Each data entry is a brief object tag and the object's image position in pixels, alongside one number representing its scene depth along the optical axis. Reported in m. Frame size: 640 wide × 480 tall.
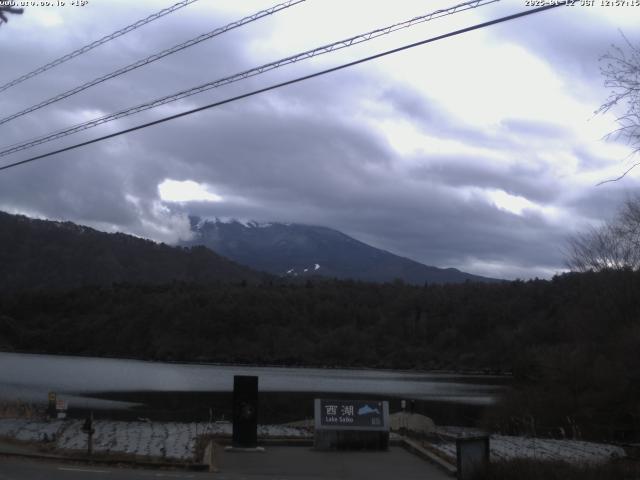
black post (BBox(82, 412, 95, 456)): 21.53
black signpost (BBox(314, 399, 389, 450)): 24.62
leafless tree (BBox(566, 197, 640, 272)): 51.17
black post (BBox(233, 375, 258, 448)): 23.72
